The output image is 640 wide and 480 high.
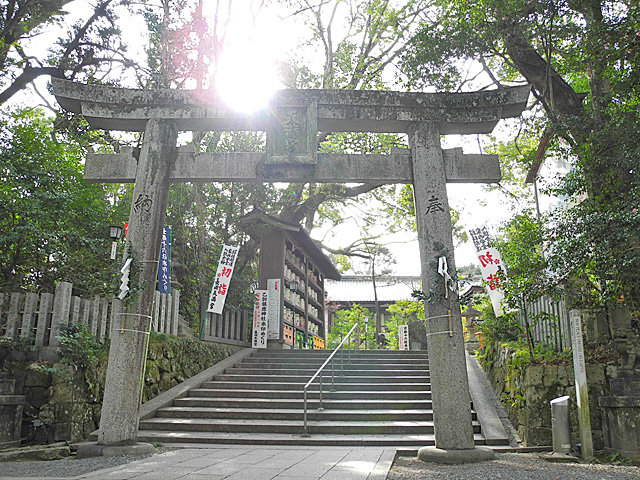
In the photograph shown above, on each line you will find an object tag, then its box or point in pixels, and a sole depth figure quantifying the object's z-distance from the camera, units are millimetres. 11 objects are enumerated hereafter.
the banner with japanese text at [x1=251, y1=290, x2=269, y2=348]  12789
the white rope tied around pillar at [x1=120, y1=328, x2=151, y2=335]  5789
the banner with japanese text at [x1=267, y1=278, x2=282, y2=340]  13344
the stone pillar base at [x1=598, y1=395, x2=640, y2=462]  5836
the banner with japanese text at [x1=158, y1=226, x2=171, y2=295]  9258
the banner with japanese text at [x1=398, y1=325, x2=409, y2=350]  18125
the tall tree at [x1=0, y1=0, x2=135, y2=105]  8906
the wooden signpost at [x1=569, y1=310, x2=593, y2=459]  6016
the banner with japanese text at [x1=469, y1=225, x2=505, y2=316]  11180
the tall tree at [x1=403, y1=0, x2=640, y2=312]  6273
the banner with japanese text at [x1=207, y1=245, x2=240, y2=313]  11039
